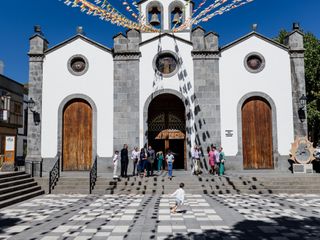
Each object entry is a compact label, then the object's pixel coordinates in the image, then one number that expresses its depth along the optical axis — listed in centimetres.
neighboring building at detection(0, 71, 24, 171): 2869
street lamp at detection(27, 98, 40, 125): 1675
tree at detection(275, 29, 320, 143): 2287
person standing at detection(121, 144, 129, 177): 1443
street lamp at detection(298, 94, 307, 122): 1632
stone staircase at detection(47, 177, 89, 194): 1316
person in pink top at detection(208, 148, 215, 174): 1527
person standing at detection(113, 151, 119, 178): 1368
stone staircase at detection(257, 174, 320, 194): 1287
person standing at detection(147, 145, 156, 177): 1474
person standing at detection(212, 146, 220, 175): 1526
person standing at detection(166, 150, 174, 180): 1395
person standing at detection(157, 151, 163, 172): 1755
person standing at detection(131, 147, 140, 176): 1503
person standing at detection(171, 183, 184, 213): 889
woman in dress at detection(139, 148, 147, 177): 1469
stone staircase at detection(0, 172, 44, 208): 1073
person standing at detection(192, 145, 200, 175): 1540
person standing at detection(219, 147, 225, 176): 1509
